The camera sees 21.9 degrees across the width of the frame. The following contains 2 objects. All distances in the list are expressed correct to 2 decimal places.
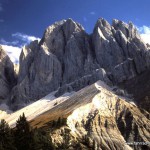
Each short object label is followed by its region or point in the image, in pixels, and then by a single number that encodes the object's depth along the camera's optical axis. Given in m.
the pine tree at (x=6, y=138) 83.00
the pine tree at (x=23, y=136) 86.49
